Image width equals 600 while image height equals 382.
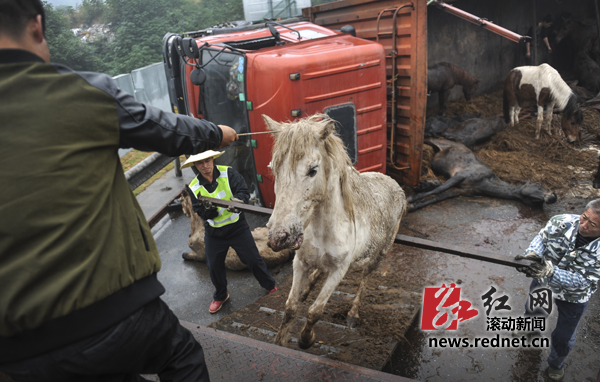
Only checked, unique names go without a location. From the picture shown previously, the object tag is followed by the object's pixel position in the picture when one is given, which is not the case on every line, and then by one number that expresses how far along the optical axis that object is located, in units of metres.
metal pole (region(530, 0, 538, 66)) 10.98
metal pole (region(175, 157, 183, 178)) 8.59
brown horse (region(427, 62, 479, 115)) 9.49
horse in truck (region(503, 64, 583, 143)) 8.36
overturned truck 5.39
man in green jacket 1.22
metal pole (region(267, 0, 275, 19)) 16.33
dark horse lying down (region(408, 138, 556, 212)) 6.23
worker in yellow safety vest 4.20
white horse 2.33
